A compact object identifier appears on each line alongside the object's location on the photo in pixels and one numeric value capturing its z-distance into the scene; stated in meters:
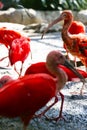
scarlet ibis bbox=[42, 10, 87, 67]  5.77
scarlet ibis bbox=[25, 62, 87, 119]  4.49
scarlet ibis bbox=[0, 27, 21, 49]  6.72
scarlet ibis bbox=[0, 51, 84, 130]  3.49
